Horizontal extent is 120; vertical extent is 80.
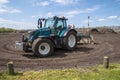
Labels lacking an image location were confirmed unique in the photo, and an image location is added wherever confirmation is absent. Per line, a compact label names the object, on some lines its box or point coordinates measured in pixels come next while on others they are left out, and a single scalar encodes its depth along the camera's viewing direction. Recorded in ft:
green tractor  19.98
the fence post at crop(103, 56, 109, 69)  14.77
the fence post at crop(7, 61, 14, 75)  12.93
